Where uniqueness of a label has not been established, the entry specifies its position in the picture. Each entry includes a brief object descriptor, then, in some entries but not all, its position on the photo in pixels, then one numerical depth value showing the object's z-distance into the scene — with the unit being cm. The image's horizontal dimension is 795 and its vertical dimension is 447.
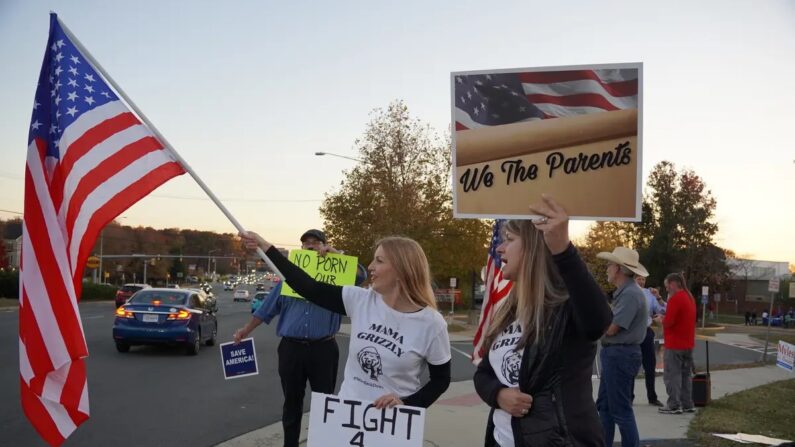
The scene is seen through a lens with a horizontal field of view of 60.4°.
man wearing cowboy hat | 591
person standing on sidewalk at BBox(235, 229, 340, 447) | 565
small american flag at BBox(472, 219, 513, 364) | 623
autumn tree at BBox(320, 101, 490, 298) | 3150
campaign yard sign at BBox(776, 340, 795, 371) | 1040
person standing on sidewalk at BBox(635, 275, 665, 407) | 1000
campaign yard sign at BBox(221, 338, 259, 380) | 679
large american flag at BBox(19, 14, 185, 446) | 397
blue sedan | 1498
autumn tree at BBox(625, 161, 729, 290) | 6028
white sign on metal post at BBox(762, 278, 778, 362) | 2170
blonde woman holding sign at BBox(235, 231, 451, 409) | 372
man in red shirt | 928
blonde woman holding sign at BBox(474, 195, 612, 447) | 255
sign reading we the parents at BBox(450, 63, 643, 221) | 303
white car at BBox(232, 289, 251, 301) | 8088
